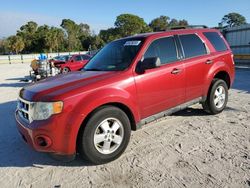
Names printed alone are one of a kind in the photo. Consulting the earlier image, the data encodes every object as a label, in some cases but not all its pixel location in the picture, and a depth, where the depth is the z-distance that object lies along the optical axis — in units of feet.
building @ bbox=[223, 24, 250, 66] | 46.65
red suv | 8.67
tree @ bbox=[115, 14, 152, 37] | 194.01
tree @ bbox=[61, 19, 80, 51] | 172.07
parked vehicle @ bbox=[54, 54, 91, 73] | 44.52
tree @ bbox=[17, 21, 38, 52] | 161.30
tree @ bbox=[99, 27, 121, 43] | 187.44
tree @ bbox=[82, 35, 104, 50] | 173.47
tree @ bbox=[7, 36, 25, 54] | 153.34
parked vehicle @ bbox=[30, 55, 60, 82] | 32.92
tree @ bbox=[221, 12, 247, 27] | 226.44
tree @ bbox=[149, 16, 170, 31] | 233.29
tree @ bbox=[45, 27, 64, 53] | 156.83
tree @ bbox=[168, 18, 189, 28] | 248.55
